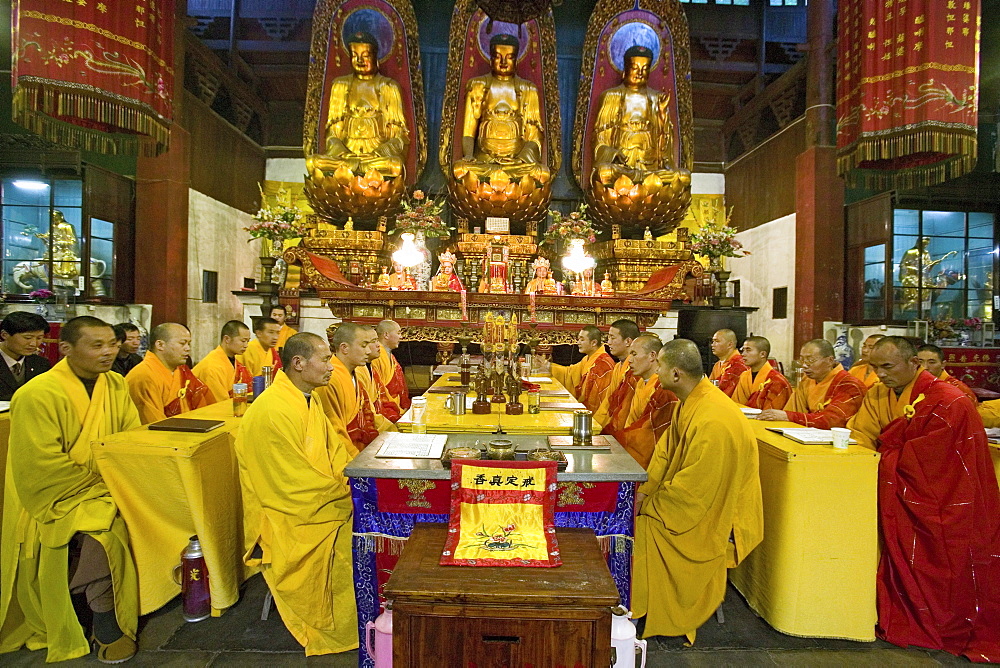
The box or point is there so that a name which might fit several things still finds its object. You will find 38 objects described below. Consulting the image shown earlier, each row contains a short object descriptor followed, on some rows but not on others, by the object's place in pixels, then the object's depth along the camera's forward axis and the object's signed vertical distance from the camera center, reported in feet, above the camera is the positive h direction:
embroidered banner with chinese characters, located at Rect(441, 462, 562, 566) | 6.46 -2.19
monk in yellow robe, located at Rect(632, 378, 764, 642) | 8.10 -2.80
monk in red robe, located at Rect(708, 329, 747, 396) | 16.12 -0.94
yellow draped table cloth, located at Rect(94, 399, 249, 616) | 8.35 -2.75
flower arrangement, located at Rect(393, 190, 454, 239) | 28.50 +5.07
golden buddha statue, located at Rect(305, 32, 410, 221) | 30.07 +9.57
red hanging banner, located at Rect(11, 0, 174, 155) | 15.57 +7.14
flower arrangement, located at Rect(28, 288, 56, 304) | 21.40 +0.78
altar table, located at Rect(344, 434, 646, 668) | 7.55 -2.51
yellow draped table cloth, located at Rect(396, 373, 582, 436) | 9.70 -1.73
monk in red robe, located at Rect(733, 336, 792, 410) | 14.28 -1.37
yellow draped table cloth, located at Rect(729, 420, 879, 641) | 8.43 -3.16
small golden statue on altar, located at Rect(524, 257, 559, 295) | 26.91 +2.17
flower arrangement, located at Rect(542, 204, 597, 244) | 29.53 +4.99
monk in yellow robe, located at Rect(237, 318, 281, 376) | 18.40 -0.95
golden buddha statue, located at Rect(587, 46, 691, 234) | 31.14 +9.46
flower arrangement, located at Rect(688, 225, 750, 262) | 29.32 +4.34
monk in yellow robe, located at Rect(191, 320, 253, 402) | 15.30 -1.23
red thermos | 8.77 -4.06
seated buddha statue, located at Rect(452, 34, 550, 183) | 31.24 +11.61
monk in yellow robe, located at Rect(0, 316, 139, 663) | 7.75 -2.99
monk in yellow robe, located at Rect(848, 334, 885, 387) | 14.64 -1.11
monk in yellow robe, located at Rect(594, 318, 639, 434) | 13.43 -1.48
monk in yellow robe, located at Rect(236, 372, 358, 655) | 7.93 -2.85
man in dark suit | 12.28 -0.58
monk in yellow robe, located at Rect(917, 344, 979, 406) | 12.19 -0.62
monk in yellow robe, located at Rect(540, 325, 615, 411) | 17.25 -1.54
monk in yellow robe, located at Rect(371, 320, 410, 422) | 15.48 -1.50
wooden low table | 5.43 -2.88
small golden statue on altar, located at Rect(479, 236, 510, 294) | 26.89 +2.57
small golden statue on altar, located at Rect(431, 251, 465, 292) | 25.90 +2.15
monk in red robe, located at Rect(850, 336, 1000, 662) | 8.49 -3.08
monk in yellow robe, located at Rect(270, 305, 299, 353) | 22.45 +0.02
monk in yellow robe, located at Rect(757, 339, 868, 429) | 11.50 -1.42
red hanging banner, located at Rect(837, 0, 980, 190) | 15.66 +7.03
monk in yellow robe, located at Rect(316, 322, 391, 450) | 11.34 -1.37
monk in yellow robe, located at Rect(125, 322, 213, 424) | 12.17 -1.30
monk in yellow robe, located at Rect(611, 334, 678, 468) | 10.81 -1.61
